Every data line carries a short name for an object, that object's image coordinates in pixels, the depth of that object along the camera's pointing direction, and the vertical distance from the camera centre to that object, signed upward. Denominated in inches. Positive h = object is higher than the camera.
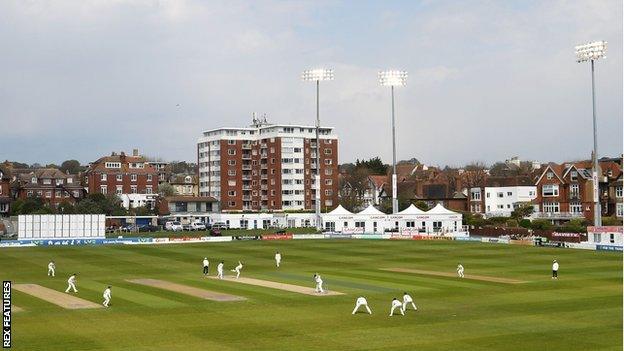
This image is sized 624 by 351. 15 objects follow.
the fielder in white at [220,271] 1948.7 -135.4
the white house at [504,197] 5300.2 +104.3
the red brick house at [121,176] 5733.3 +294.2
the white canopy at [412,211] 3932.1 +12.4
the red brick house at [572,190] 4087.1 +113.1
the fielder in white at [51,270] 2074.3 -138.9
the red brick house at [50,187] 5483.8 +211.1
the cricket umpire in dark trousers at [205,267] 2039.9 -131.0
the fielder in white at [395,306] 1304.5 -152.2
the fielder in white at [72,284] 1656.0 -139.4
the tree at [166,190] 6859.3 +229.4
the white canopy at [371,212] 3971.5 +10.1
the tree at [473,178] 5693.9 +258.4
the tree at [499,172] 6728.3 +361.7
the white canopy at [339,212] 4015.8 +11.6
